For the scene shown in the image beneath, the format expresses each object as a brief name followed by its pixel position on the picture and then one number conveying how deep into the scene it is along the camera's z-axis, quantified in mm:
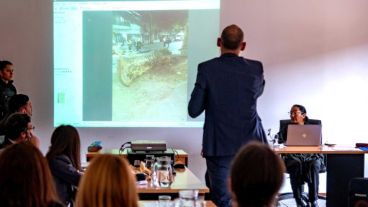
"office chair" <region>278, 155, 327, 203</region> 5332
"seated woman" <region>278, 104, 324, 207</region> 5203
